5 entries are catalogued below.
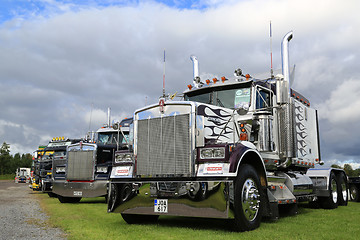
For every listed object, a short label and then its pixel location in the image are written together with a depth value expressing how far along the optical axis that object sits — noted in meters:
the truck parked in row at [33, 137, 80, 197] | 16.70
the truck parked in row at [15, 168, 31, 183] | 48.61
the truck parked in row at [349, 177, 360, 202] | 14.80
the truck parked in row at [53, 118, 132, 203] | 13.04
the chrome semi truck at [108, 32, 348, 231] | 6.04
